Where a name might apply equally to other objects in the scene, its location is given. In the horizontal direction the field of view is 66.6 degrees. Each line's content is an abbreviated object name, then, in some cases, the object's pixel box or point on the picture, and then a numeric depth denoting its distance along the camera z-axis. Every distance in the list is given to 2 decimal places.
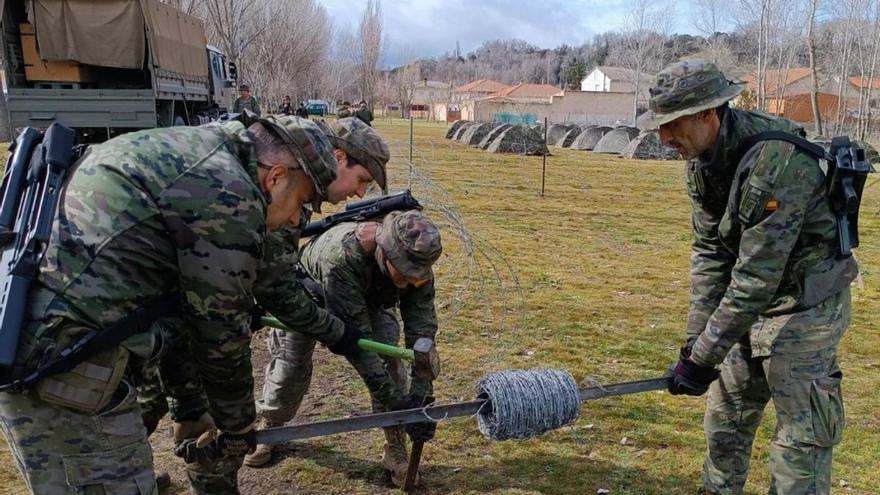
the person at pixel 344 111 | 14.25
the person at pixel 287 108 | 26.66
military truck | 12.88
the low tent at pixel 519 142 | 26.75
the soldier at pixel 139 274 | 2.12
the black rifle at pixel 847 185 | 3.06
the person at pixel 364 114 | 13.61
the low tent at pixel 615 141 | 30.62
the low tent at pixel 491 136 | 28.92
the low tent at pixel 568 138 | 34.16
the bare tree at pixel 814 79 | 24.08
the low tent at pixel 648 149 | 27.95
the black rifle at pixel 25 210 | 2.08
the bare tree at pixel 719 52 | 42.14
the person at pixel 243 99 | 20.93
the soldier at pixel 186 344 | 3.33
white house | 89.94
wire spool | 3.20
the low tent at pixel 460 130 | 35.19
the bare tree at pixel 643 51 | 61.09
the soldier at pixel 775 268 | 3.03
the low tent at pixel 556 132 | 35.95
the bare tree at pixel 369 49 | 60.44
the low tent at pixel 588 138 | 32.06
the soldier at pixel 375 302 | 3.52
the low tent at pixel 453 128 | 36.81
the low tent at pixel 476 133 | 31.03
